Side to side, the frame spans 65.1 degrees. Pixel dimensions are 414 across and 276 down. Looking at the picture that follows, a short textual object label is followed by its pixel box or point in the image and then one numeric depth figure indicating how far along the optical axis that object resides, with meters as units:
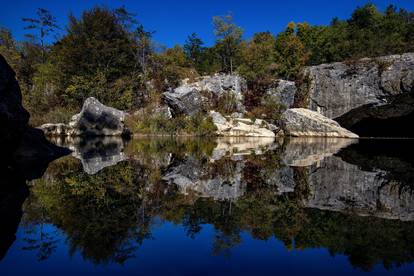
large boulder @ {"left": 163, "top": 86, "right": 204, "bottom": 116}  24.23
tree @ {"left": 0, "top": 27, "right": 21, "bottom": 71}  32.34
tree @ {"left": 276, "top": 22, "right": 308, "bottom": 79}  28.73
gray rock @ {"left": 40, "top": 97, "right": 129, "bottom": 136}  21.78
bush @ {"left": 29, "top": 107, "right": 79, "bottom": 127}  23.15
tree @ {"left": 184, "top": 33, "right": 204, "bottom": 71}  44.38
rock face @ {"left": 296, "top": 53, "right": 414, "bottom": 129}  21.75
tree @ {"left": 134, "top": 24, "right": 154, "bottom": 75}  30.48
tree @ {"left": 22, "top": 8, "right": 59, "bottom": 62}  31.84
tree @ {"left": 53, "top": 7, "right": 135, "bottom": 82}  28.36
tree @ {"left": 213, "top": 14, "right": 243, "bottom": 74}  32.59
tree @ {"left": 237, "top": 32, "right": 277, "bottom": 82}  28.22
